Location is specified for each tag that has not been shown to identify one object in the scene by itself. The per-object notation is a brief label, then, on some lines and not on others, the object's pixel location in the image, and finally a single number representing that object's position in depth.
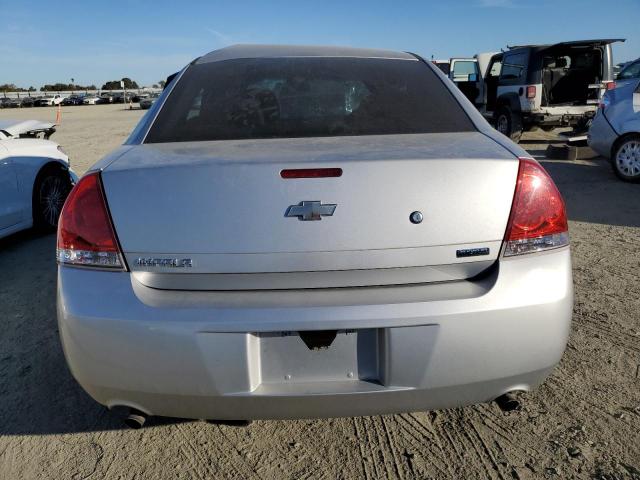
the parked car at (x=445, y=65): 16.55
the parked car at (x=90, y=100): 69.03
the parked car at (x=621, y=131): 7.21
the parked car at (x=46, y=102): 64.62
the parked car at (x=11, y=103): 64.17
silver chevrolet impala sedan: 1.64
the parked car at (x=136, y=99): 67.62
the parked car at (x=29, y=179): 4.82
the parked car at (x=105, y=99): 72.56
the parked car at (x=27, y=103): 64.44
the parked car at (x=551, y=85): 11.34
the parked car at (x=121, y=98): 72.54
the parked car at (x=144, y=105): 47.81
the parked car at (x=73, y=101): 67.37
